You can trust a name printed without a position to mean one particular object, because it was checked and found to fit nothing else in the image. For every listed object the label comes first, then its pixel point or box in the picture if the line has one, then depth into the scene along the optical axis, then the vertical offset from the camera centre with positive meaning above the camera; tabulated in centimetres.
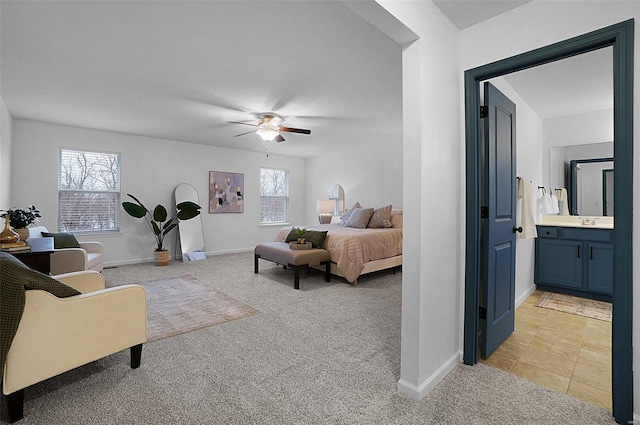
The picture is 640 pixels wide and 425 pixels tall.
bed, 420 -53
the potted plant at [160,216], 539 -7
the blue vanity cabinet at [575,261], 345 -55
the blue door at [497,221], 224 -5
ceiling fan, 436 +125
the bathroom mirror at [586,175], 369 +52
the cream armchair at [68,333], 150 -69
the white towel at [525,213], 307 +2
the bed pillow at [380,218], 532 -8
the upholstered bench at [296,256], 404 -61
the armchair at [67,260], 337 -55
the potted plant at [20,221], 298 -10
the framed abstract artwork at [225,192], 669 +47
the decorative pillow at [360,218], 543 -8
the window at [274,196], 765 +45
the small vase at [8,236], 247 -20
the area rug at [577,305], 314 -102
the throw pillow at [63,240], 380 -36
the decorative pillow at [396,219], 545 -9
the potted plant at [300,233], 452 -30
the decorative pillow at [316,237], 446 -35
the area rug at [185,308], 278 -103
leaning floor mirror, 609 -40
